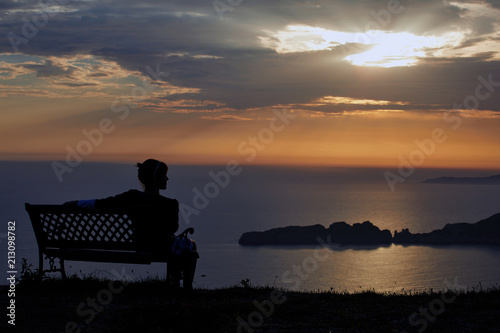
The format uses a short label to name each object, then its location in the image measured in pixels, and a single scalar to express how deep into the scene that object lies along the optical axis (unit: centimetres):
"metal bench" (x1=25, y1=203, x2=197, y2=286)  724
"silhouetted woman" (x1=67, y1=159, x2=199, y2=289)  715
